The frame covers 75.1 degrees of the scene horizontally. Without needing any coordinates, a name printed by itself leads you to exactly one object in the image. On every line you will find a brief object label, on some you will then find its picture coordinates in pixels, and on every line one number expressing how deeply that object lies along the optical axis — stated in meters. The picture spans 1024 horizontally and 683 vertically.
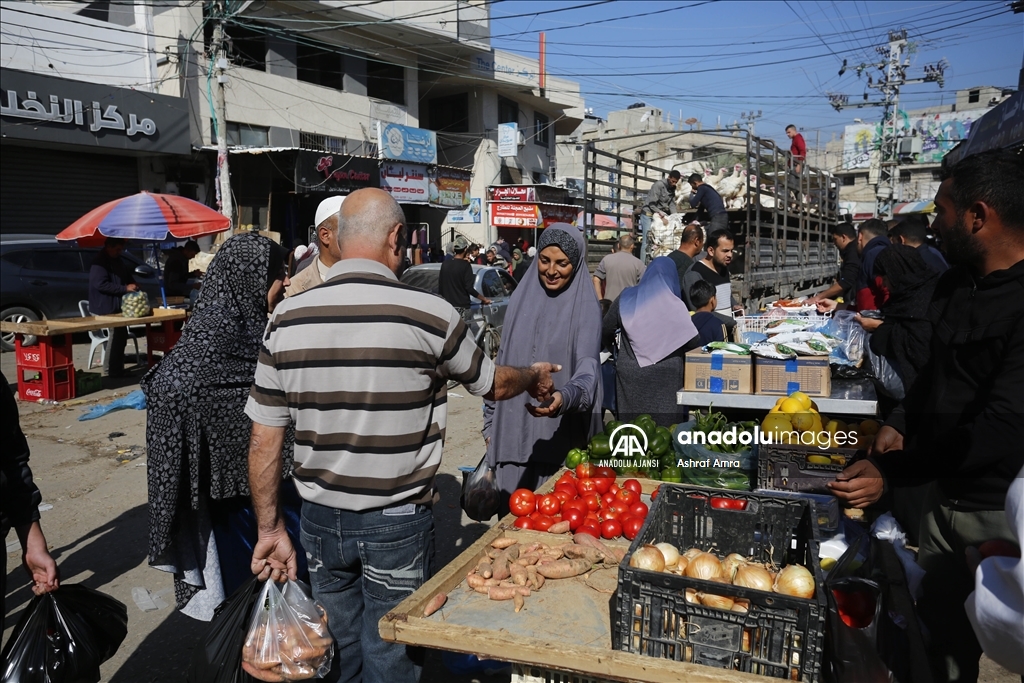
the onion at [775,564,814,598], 2.04
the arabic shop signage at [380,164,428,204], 23.41
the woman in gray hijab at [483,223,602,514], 3.73
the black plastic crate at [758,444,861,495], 3.60
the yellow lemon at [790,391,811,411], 4.76
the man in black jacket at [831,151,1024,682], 2.31
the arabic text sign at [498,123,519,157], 27.72
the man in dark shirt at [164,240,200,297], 12.53
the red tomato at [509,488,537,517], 3.08
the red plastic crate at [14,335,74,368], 9.23
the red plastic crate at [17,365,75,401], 9.33
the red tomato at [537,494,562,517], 3.05
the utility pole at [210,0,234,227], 16.55
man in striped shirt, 2.24
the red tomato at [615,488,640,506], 3.14
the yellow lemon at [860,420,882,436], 4.62
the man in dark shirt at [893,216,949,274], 6.07
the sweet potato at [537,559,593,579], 2.46
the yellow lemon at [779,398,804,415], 4.72
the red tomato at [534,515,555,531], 2.93
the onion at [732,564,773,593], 2.07
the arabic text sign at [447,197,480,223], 27.34
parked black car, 12.05
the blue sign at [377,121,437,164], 23.02
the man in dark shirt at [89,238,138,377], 10.16
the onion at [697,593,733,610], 1.98
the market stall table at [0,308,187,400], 9.05
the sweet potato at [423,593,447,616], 2.18
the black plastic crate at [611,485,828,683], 1.85
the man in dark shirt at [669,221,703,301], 6.95
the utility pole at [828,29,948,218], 42.17
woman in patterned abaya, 3.01
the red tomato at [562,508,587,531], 2.94
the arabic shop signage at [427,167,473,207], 25.64
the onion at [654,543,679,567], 2.32
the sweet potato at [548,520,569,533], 2.87
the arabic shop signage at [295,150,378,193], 19.70
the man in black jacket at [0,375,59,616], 2.42
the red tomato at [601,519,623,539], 2.88
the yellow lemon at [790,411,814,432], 4.52
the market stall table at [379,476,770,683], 1.93
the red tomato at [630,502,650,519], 2.96
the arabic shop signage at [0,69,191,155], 14.78
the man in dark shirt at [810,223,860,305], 8.58
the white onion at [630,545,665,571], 2.18
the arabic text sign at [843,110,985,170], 55.97
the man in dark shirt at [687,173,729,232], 10.37
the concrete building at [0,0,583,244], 17.83
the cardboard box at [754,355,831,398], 5.03
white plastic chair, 11.05
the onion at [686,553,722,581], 2.21
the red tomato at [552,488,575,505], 3.14
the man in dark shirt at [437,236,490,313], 10.61
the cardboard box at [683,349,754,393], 5.18
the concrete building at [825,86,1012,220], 55.03
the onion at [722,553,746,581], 2.23
